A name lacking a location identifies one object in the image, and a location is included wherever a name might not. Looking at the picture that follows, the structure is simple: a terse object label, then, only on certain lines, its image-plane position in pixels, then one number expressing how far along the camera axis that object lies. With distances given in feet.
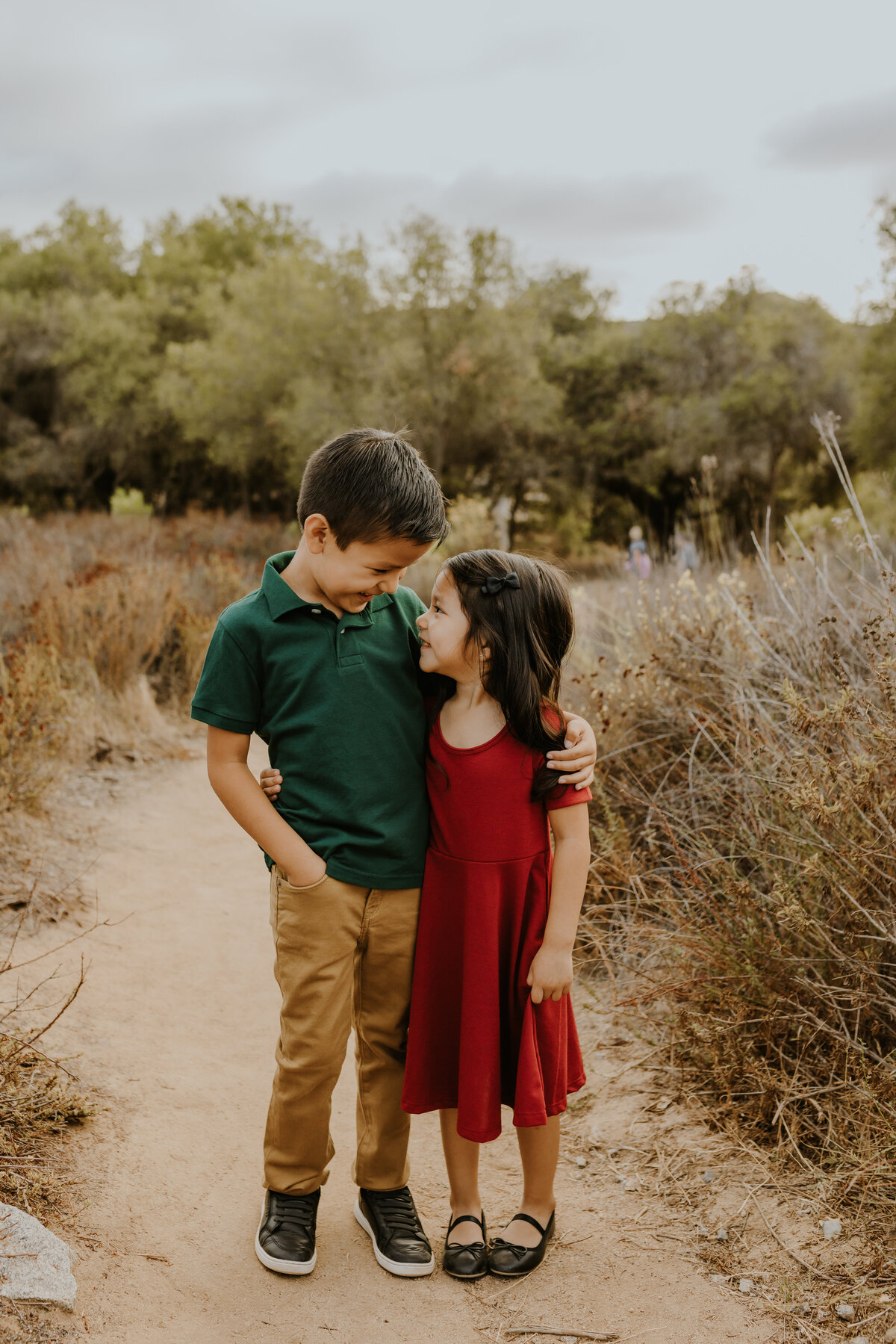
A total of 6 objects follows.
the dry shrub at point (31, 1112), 6.81
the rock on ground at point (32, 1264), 5.64
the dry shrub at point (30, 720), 14.08
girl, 6.23
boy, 6.14
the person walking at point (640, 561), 22.09
